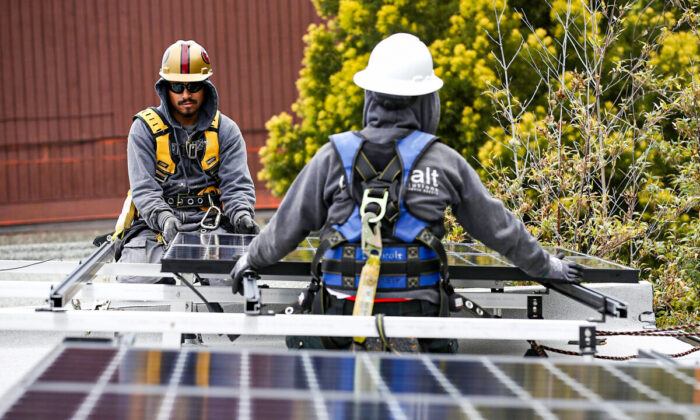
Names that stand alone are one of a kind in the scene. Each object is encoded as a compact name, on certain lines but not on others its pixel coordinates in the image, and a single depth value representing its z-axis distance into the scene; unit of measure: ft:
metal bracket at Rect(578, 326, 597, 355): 23.36
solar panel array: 14.24
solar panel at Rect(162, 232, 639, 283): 29.63
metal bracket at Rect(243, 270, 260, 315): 24.11
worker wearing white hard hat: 24.75
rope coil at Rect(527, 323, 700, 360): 30.49
